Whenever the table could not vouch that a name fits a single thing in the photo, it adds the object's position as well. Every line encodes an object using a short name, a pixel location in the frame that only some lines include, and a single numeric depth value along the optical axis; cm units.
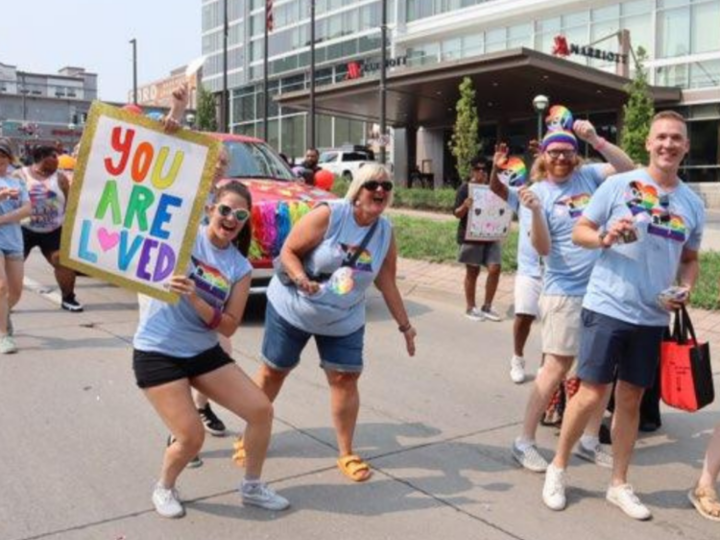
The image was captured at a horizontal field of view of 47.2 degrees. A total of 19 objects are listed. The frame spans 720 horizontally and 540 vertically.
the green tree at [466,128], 2753
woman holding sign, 377
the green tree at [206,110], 5859
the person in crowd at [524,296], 629
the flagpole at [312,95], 3130
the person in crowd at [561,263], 472
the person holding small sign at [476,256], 915
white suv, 3538
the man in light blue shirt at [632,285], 395
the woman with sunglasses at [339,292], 427
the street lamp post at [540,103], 2284
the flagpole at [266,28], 3556
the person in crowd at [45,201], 883
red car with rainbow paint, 820
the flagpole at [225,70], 3831
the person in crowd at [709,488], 406
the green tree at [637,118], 2561
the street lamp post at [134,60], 4759
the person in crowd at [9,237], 720
